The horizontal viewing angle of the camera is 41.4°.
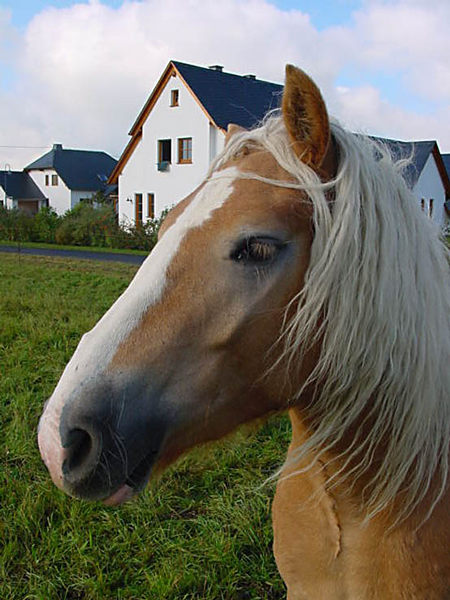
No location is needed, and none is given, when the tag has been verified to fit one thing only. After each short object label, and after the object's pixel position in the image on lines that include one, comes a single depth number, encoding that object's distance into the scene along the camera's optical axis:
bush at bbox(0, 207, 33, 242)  27.19
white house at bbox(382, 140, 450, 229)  24.98
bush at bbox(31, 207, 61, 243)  27.34
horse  1.40
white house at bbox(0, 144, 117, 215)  49.19
